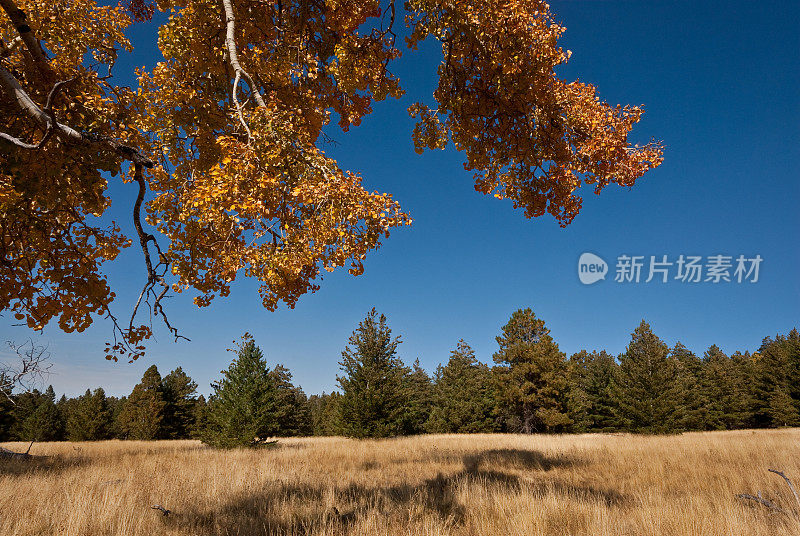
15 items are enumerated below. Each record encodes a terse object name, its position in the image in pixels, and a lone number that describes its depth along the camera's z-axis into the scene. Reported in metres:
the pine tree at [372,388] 19.25
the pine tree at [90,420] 34.03
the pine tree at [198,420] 35.44
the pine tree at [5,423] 34.66
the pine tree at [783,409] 33.91
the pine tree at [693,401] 31.48
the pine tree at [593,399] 31.88
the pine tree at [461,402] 33.03
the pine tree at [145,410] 32.78
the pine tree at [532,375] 28.94
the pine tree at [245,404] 16.91
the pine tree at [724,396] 36.59
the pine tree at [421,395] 37.37
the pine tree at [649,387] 26.30
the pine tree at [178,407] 36.78
